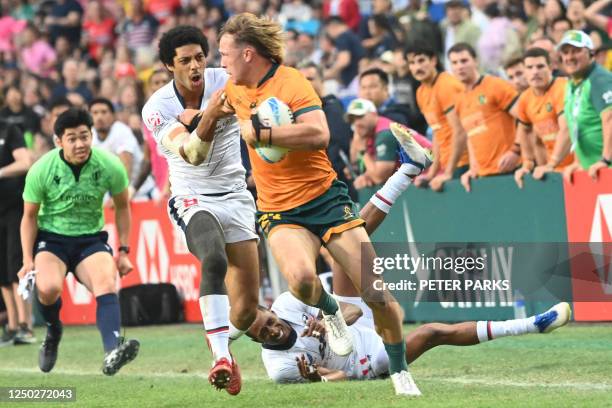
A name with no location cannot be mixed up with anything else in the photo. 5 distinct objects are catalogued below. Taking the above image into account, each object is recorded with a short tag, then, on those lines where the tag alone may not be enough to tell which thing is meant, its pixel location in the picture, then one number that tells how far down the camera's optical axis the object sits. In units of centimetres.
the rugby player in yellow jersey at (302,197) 1639
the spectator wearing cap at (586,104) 2352
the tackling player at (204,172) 1820
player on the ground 1878
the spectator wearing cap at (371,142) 2673
